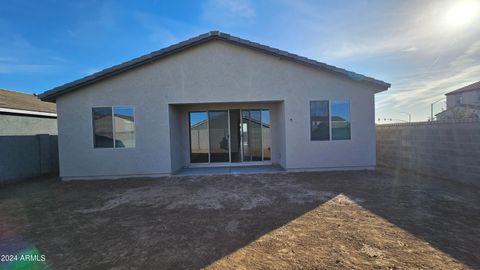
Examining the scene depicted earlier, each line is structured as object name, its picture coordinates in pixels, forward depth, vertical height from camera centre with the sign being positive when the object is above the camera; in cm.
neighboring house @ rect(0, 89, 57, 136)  925 +112
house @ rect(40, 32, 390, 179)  854 +111
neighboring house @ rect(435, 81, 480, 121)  1838 +319
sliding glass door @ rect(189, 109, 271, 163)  1027 +0
